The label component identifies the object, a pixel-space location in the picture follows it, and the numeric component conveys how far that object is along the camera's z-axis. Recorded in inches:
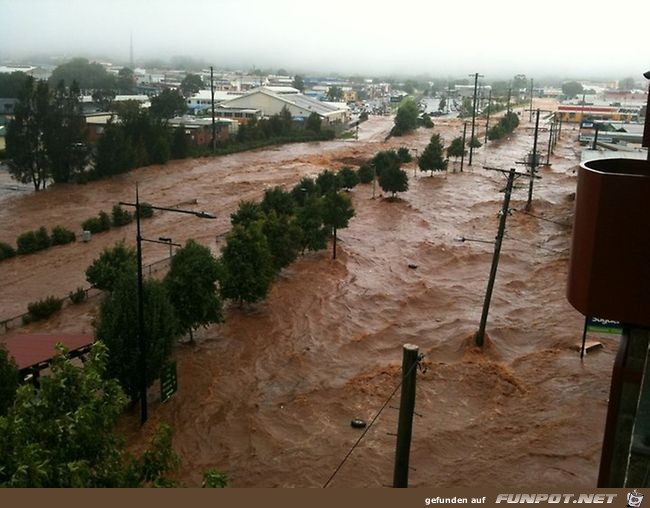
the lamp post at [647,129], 213.6
